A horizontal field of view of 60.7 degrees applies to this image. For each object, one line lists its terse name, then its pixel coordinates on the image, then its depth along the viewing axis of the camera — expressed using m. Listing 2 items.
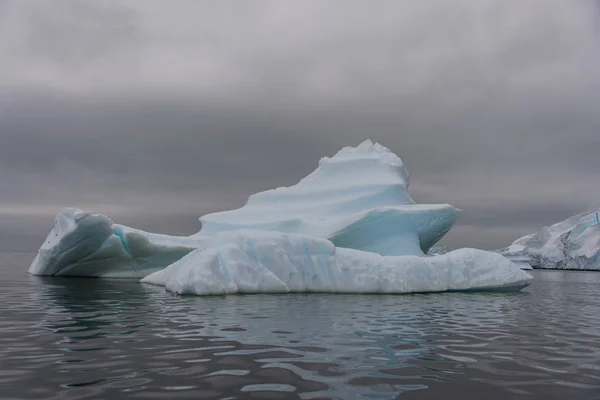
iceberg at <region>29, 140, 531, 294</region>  17.12
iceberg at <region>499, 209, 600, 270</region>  62.21
